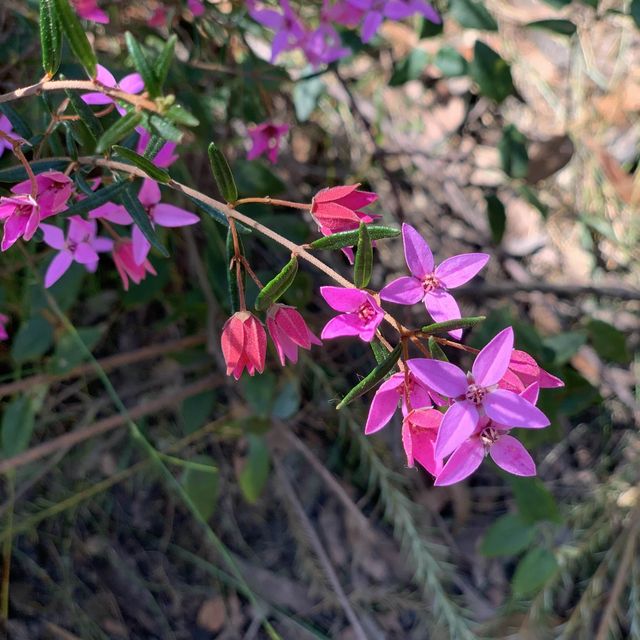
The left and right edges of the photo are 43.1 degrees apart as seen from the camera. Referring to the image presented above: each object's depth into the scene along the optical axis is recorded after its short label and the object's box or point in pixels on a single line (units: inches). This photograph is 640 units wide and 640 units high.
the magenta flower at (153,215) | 6.6
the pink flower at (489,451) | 5.1
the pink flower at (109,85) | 5.6
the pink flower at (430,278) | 5.4
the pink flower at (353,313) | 5.1
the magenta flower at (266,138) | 8.9
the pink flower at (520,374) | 5.3
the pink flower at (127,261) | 7.0
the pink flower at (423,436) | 5.1
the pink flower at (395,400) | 5.3
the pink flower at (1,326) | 8.1
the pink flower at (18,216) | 5.4
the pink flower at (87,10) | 7.5
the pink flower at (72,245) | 6.8
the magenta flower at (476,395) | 4.9
